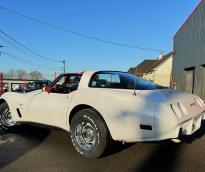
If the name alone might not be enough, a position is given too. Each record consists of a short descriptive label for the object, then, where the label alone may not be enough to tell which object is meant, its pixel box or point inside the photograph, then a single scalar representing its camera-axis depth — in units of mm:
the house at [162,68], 27542
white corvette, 2236
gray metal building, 12973
